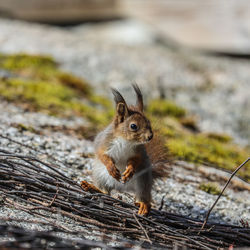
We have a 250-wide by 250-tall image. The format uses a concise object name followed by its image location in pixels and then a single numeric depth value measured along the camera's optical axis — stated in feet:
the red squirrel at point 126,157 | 17.43
